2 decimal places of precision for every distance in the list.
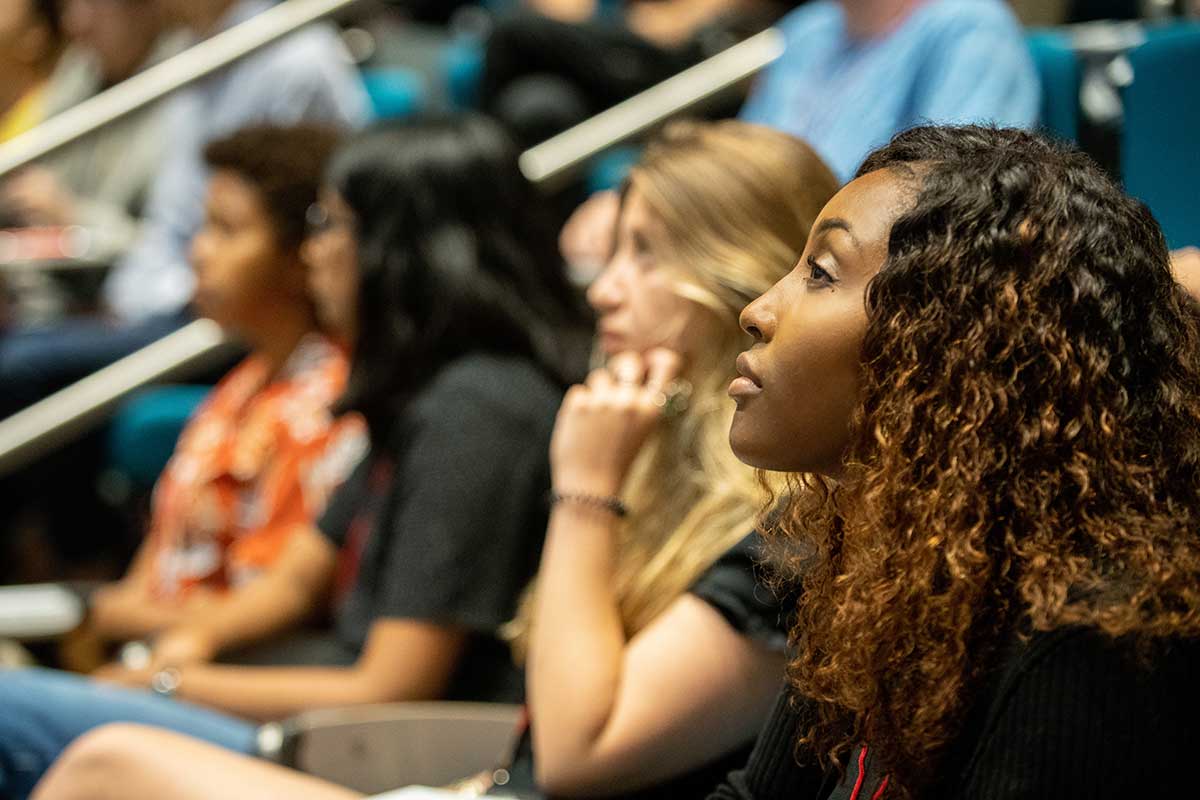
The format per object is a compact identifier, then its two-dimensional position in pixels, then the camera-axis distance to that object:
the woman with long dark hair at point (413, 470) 3.33
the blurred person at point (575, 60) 6.20
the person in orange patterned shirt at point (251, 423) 4.16
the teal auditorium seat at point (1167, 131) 2.69
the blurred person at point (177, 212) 5.68
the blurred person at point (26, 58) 6.98
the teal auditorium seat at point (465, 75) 6.62
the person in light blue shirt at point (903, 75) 3.35
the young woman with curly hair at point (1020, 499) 1.52
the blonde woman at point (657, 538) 2.40
